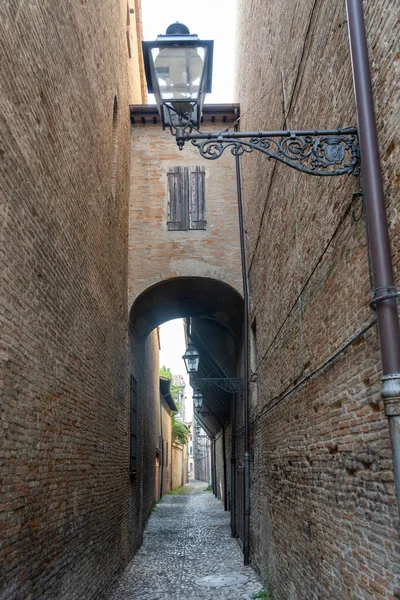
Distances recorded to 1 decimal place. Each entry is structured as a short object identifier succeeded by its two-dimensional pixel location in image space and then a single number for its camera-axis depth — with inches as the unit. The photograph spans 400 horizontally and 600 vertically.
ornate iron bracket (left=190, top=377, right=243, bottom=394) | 436.1
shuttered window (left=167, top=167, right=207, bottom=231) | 421.7
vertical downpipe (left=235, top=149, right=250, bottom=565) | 351.9
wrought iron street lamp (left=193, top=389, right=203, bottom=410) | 660.7
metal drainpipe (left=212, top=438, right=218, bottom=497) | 1045.0
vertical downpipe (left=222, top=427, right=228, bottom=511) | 696.5
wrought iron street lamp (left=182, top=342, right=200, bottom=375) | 504.1
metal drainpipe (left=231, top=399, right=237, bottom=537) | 489.3
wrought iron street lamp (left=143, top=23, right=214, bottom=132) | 149.9
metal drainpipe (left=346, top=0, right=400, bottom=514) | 106.7
